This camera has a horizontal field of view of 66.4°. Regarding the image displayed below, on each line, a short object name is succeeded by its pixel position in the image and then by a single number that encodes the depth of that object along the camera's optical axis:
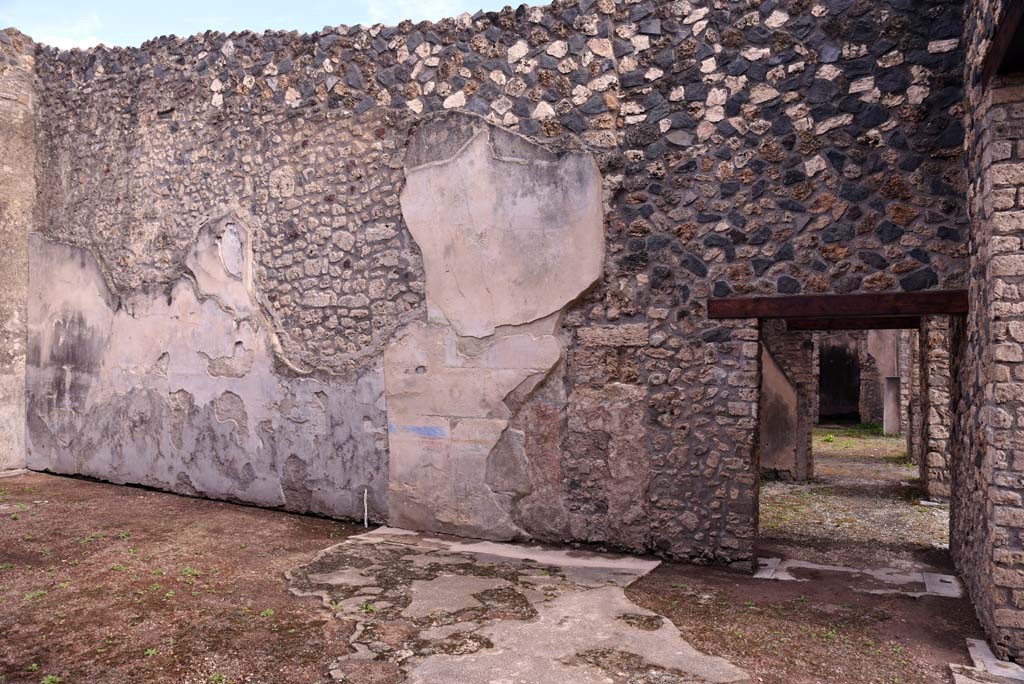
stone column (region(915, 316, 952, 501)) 8.16
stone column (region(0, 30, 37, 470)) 7.63
